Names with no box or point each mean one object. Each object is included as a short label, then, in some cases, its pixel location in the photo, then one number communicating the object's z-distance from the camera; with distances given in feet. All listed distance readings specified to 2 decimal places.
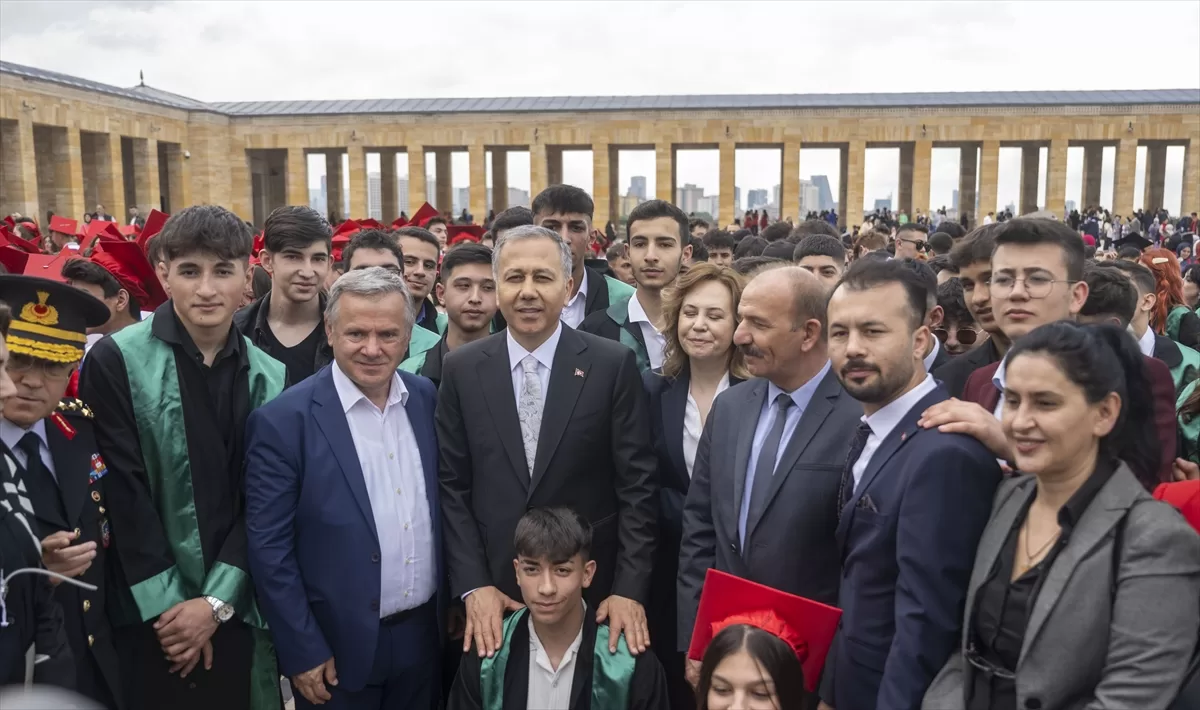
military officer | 10.55
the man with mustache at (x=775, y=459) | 10.98
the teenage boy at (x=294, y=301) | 17.22
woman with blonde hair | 13.85
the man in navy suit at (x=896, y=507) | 9.04
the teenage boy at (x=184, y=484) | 12.03
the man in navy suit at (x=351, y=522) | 11.91
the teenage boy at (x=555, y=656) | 11.76
